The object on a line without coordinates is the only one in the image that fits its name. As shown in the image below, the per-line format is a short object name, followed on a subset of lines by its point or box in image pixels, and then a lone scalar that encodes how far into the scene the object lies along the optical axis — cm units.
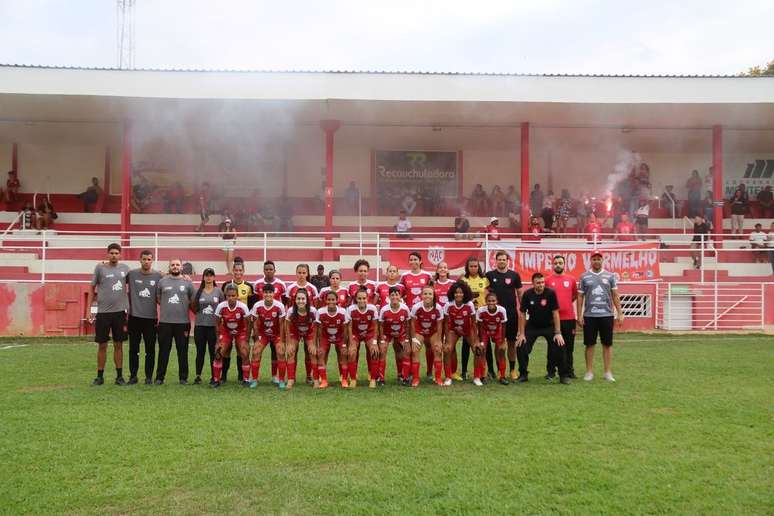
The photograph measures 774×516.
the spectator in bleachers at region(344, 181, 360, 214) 2147
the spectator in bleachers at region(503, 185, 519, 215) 2133
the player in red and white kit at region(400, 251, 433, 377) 1004
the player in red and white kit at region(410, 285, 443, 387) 920
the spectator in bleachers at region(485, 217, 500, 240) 1719
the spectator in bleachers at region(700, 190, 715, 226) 1961
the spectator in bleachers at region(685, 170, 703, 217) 2088
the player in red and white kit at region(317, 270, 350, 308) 925
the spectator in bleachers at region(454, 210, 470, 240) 1966
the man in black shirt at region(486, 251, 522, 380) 966
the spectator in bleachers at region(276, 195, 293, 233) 2011
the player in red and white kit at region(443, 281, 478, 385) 933
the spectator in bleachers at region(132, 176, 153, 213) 2114
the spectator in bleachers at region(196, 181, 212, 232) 2012
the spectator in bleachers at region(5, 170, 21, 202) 2134
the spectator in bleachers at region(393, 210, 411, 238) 1964
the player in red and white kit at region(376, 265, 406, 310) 973
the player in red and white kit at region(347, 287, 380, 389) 911
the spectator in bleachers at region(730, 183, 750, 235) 2059
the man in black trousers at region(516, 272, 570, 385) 945
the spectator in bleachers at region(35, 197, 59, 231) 1998
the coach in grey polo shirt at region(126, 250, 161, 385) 927
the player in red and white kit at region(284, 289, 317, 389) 903
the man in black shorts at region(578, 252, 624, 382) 952
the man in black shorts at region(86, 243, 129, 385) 920
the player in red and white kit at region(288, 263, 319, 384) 929
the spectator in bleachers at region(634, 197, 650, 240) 1955
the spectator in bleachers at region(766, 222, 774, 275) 1739
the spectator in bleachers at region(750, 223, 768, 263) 1800
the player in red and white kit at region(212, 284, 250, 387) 915
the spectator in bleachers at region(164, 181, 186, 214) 2112
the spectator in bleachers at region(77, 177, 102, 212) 2131
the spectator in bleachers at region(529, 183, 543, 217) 2141
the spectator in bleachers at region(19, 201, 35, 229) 2002
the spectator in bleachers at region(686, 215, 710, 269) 1808
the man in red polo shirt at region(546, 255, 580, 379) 956
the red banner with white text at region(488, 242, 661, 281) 1633
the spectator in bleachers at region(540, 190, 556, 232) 1953
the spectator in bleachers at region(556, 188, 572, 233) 2009
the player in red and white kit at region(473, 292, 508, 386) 927
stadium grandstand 1681
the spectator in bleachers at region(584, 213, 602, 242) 1823
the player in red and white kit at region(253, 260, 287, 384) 948
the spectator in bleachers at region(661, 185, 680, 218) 2175
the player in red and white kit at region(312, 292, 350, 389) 905
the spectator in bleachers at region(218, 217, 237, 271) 1683
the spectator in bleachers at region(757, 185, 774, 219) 2216
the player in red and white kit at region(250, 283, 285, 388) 916
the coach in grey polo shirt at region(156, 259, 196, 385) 923
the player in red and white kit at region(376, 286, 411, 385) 923
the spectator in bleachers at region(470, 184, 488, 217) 2161
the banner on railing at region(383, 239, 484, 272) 1598
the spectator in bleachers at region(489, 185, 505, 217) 2152
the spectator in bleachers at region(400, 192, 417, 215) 2164
